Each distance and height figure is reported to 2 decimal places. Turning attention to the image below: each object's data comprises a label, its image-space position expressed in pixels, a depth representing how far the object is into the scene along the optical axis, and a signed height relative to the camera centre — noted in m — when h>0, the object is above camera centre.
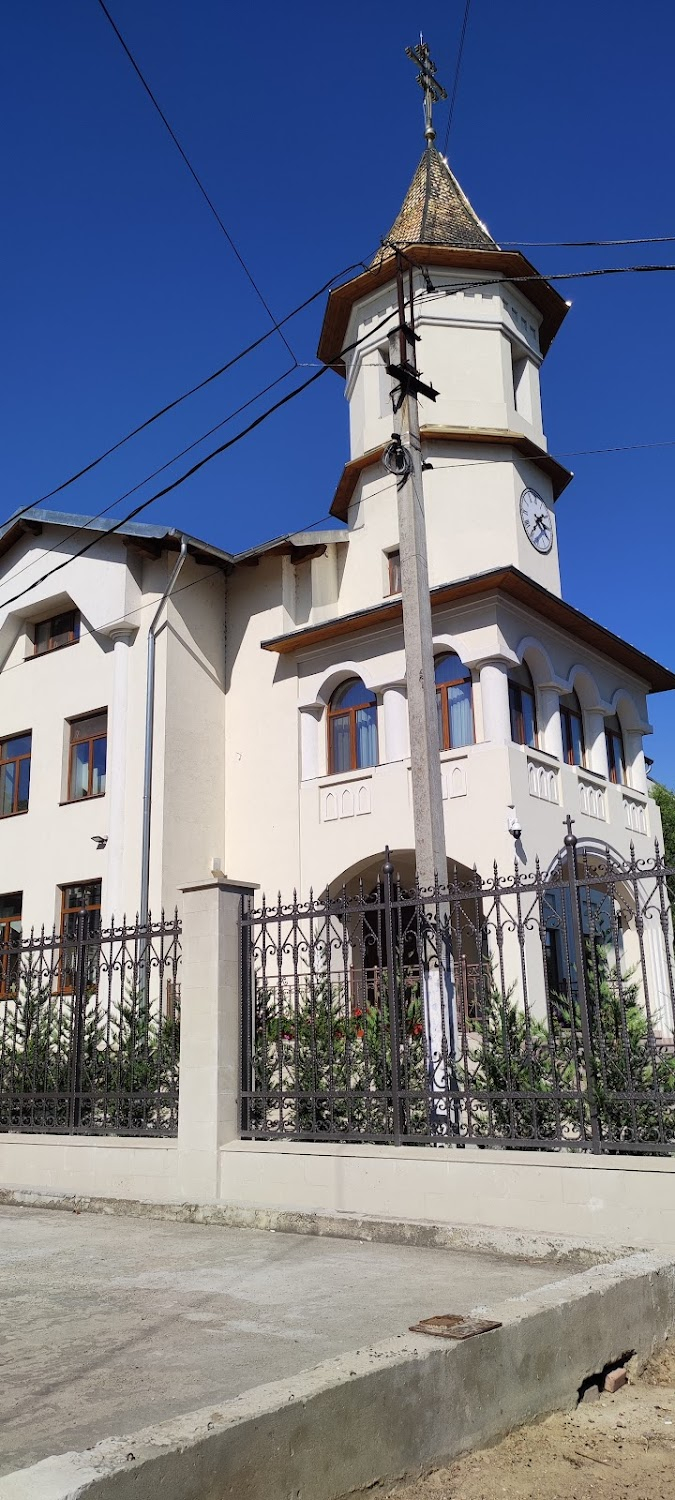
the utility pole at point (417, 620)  9.71 +4.18
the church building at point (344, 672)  16.70 +6.53
